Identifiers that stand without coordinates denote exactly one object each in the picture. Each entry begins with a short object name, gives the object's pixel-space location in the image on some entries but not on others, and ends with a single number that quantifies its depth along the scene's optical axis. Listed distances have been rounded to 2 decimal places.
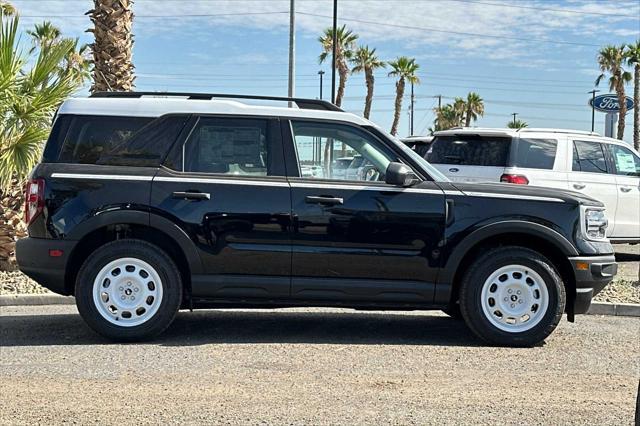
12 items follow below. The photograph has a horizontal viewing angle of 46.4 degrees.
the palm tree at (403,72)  46.72
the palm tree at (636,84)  38.00
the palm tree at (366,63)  45.58
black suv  6.23
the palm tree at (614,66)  42.53
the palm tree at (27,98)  8.64
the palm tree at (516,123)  65.66
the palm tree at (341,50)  43.61
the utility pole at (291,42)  24.28
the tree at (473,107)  62.99
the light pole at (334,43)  27.01
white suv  11.45
